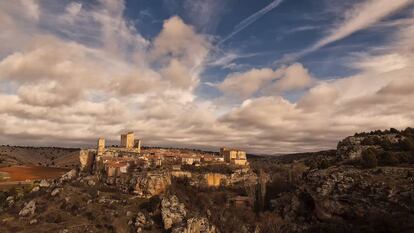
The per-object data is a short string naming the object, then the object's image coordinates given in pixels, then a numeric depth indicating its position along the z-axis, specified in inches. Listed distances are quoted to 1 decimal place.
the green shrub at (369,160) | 2800.2
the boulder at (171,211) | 3095.5
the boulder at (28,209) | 3186.5
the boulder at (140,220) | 3002.0
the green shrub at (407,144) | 3038.9
